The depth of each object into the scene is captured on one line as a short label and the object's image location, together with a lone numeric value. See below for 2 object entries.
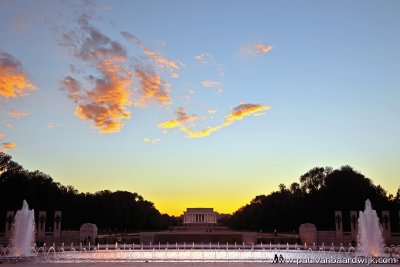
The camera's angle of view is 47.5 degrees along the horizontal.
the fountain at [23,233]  30.59
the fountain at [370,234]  31.17
